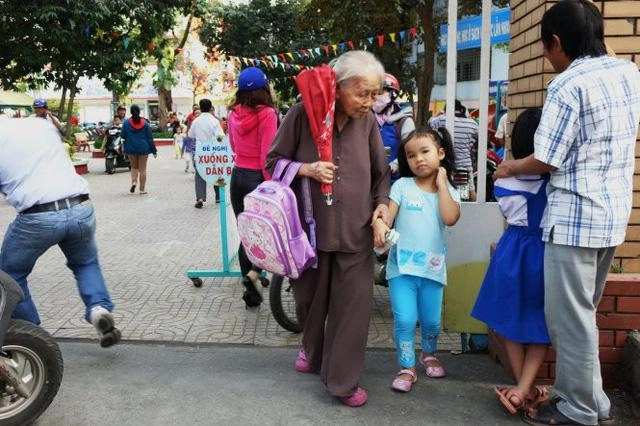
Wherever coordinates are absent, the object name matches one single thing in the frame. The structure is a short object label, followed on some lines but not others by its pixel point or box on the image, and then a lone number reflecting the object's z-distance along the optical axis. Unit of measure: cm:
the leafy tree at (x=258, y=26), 2961
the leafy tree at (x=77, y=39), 1214
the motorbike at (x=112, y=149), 1672
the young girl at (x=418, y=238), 338
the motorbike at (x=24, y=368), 292
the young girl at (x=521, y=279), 296
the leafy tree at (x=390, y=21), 1224
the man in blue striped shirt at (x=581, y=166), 261
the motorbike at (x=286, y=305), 432
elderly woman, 321
